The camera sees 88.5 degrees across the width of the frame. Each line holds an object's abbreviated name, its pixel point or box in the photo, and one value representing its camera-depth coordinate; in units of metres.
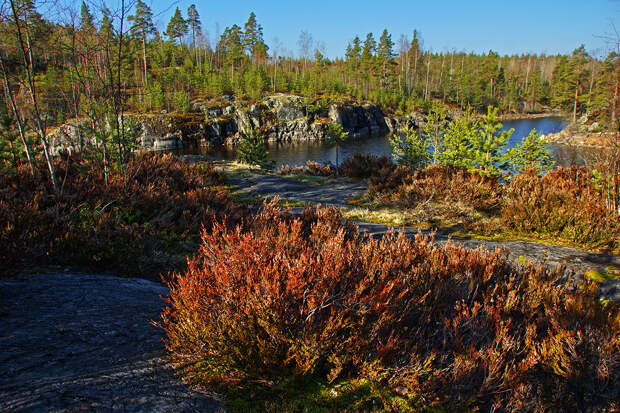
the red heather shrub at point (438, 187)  8.05
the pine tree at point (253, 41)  73.38
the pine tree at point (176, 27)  72.44
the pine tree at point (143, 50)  51.61
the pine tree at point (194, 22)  76.62
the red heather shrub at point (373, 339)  2.04
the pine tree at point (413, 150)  16.78
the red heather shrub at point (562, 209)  5.64
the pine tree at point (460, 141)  10.34
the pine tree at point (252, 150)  20.31
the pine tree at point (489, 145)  9.46
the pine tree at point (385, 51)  76.94
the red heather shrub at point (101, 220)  3.97
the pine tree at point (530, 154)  9.70
